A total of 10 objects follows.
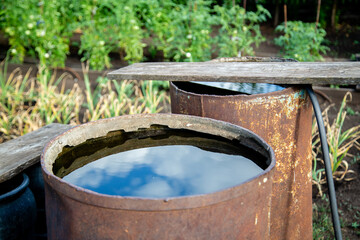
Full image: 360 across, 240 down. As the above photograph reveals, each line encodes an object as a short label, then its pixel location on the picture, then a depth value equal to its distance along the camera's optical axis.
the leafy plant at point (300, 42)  3.67
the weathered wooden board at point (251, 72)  1.51
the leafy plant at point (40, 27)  4.49
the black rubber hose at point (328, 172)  1.48
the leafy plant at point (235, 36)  3.88
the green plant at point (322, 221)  2.24
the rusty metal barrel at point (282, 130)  1.52
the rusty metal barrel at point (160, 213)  0.90
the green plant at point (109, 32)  4.30
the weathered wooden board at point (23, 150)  1.73
